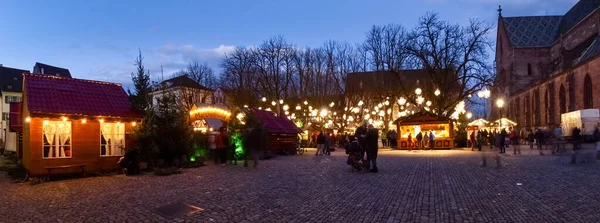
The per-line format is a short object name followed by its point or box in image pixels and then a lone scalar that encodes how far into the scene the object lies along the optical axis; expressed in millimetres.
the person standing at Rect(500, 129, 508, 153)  29531
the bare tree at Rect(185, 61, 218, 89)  62688
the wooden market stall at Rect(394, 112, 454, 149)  38406
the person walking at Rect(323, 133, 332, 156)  29622
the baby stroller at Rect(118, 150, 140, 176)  17125
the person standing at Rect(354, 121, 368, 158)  16484
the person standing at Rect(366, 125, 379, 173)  16297
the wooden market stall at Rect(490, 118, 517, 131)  44750
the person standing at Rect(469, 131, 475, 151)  35950
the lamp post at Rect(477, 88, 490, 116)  38000
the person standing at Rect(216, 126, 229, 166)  20391
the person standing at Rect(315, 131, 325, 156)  29078
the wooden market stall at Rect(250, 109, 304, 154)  28922
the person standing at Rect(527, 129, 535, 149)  35909
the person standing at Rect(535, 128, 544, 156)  30372
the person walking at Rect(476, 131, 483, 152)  31966
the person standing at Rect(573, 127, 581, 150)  23791
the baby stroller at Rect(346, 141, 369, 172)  16281
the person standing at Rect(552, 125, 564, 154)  26131
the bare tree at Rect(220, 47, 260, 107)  52156
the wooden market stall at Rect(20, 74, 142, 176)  16094
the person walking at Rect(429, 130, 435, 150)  37719
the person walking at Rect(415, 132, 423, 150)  37375
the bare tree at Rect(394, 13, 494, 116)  42250
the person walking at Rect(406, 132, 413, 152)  36881
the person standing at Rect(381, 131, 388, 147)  46131
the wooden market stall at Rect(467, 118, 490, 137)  41525
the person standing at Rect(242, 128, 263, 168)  19406
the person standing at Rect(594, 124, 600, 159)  20761
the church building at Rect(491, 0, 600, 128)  47597
